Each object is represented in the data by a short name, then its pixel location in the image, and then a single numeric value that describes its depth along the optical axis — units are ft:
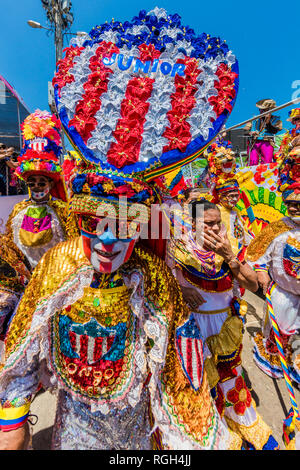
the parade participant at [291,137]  7.80
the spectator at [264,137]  17.07
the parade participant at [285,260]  7.55
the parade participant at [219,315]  5.97
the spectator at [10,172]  8.02
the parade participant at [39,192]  6.20
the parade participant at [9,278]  4.67
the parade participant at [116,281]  3.40
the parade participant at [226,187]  8.87
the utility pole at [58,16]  20.94
